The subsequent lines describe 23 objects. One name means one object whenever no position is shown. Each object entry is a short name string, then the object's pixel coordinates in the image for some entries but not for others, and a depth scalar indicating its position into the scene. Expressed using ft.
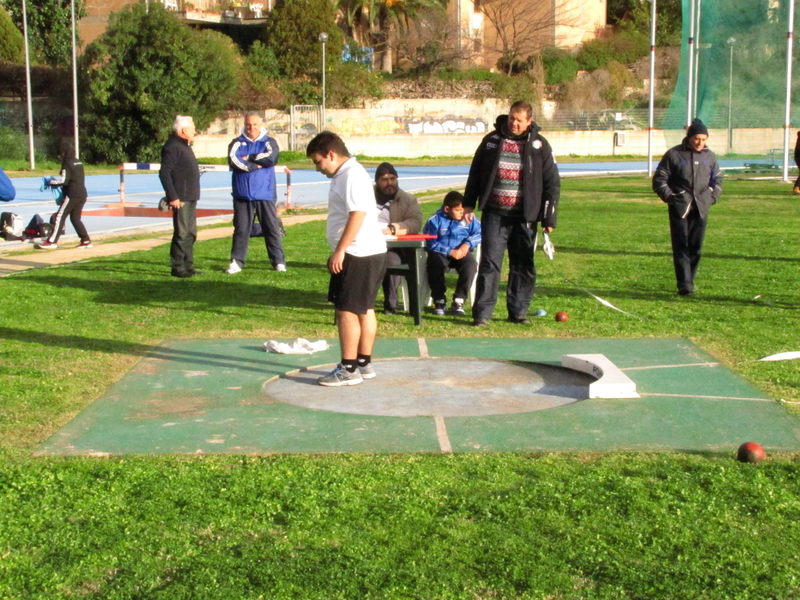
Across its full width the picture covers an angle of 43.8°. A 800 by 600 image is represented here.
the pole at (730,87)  91.89
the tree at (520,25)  226.81
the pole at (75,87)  134.51
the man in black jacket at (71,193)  48.34
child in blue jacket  30.96
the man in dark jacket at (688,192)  33.27
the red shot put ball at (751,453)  15.93
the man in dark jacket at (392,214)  30.60
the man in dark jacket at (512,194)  27.89
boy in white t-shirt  20.53
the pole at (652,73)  94.56
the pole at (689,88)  89.67
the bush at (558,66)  219.61
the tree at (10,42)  174.81
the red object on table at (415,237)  28.86
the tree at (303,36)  186.09
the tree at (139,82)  152.46
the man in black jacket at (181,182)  36.27
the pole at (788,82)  85.25
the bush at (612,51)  228.63
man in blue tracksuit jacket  37.09
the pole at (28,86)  130.31
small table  28.58
